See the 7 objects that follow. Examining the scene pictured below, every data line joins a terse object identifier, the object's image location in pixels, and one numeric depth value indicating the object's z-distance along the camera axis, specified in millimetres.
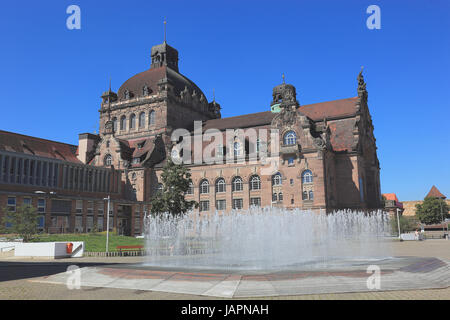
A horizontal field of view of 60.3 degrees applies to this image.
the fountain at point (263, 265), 12953
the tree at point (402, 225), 58000
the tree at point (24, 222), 38731
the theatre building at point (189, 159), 52406
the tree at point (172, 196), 41656
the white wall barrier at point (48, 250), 30766
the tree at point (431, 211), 94750
